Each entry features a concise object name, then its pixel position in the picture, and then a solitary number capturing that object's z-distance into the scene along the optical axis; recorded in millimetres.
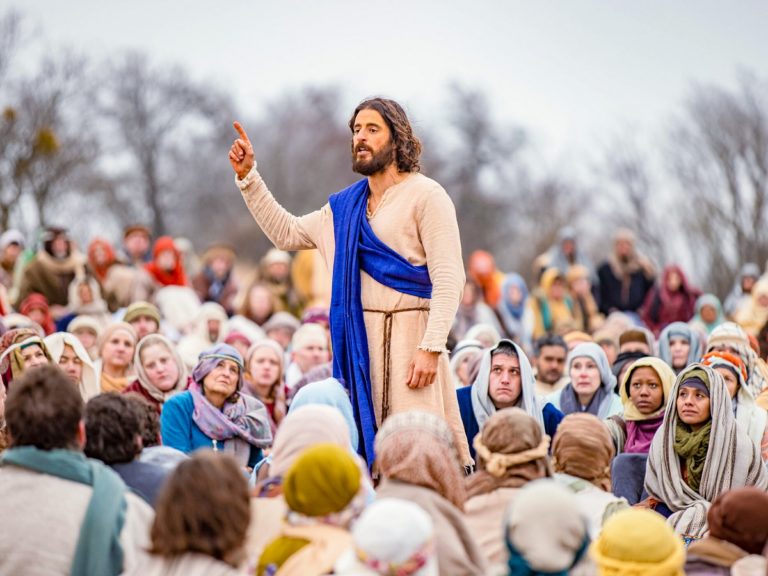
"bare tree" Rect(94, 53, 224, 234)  38438
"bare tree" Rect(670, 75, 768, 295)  33531
